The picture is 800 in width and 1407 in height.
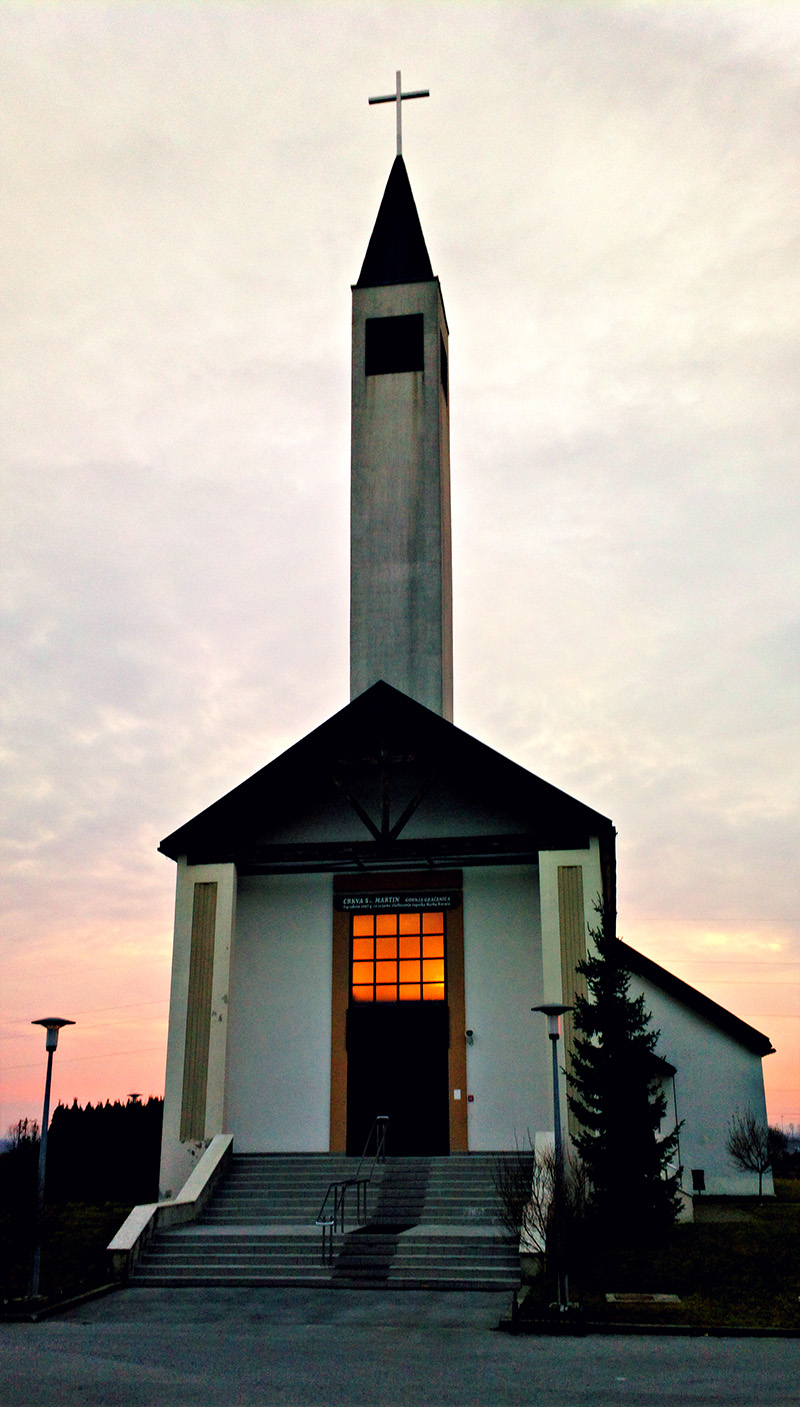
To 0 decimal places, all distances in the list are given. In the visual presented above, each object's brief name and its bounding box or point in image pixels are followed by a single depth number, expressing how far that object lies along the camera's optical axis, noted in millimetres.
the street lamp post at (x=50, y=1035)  13769
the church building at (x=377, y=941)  19672
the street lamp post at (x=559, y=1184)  11930
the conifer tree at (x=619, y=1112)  15938
